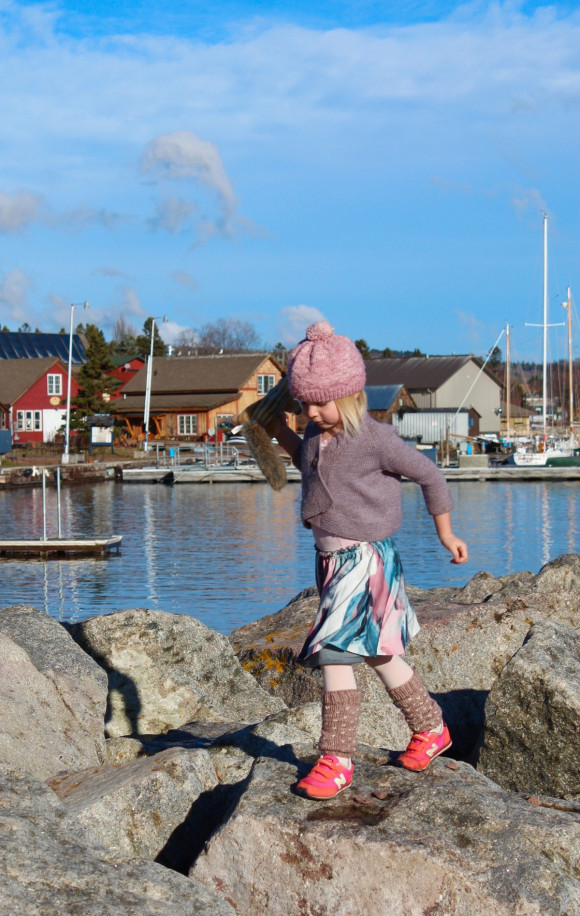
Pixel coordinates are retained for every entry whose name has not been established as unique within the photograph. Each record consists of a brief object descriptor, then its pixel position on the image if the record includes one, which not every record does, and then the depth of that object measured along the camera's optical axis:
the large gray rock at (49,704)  4.98
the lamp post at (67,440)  56.00
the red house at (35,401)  72.31
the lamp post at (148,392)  65.38
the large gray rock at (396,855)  3.62
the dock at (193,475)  51.22
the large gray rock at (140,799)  4.18
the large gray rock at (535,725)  5.35
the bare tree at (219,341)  143.50
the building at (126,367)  88.31
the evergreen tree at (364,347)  109.00
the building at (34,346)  92.06
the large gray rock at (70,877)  3.19
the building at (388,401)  70.50
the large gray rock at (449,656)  6.45
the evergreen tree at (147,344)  104.16
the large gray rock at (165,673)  6.53
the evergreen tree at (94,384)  66.69
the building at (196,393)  73.88
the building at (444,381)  82.94
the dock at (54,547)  24.83
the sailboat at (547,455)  58.09
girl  4.20
